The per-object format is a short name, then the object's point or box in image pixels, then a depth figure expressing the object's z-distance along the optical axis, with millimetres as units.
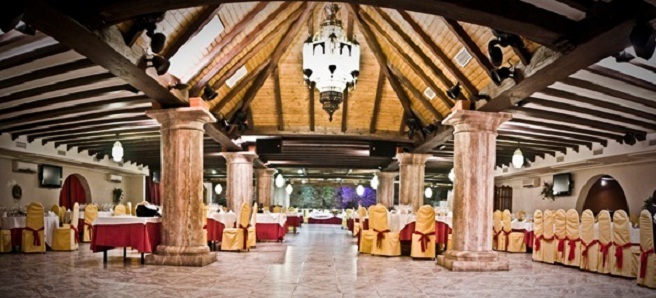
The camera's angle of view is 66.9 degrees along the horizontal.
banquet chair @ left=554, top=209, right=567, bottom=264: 8383
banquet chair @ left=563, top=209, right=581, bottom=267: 7992
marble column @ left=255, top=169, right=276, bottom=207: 20781
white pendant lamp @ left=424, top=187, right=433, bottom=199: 26031
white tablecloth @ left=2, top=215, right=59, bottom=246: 9198
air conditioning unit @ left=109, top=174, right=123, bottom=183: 18297
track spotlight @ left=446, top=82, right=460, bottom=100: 8031
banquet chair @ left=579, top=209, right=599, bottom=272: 7521
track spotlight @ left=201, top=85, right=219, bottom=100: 8375
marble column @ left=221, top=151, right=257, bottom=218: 14047
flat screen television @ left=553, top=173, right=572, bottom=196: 14648
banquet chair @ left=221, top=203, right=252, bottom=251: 9695
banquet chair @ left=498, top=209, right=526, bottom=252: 10891
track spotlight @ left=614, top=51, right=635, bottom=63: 4671
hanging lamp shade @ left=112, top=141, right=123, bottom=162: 10594
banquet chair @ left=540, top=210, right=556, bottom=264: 8648
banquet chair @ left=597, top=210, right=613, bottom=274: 7230
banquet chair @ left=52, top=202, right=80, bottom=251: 9648
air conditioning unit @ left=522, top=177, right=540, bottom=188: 16859
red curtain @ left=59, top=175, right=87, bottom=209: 17328
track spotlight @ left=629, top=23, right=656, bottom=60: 3705
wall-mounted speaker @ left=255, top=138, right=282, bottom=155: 13523
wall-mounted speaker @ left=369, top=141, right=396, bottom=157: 13695
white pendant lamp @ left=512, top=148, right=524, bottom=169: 11281
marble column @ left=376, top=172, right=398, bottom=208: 20781
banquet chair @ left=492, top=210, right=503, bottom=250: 11531
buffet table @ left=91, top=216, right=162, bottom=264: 7543
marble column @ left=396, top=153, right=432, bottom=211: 13844
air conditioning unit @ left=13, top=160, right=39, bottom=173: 13086
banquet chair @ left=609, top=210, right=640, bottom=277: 6809
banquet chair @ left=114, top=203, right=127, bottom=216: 10686
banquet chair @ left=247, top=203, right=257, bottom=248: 10023
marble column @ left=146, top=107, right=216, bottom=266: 7652
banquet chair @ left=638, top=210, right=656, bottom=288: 6117
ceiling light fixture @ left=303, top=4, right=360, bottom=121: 7445
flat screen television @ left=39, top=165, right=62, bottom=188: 14164
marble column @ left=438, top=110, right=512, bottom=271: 7730
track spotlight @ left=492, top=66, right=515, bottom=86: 6176
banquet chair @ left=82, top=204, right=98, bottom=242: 11427
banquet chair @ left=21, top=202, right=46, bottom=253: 9102
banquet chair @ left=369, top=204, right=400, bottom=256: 9359
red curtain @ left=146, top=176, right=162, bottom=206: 22469
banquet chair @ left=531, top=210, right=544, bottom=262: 9039
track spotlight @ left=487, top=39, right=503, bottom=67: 5664
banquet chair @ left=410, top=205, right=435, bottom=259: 8836
